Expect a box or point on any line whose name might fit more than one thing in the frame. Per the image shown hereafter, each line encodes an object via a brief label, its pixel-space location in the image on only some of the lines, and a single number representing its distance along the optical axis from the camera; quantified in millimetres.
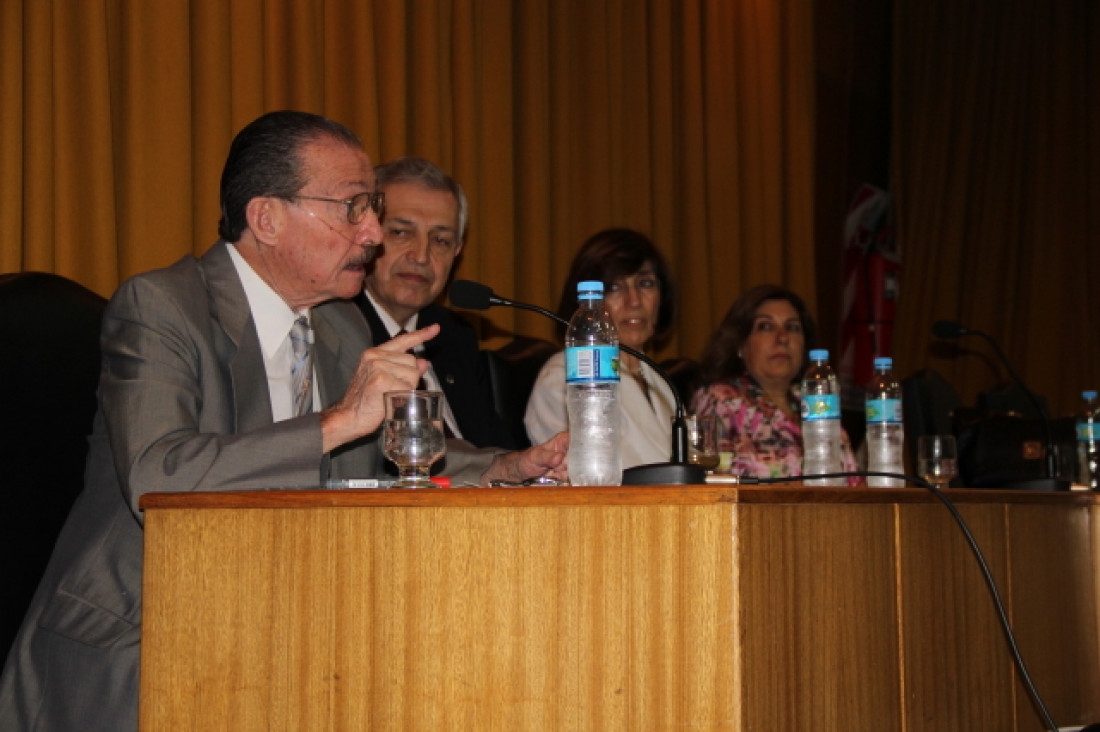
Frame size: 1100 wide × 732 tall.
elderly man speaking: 1527
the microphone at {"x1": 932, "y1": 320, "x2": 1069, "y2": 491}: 2229
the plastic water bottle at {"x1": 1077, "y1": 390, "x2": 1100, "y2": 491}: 3599
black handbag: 3373
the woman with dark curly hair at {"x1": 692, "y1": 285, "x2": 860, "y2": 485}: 3324
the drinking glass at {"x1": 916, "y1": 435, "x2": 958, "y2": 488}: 2668
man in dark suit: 2916
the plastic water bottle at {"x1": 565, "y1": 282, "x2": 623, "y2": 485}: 1550
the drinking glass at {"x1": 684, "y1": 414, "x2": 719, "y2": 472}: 2068
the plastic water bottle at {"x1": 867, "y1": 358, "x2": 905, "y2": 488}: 2676
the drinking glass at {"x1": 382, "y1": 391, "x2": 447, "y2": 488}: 1550
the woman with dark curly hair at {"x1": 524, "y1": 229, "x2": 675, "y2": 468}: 3090
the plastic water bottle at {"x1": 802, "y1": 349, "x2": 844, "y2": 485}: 2570
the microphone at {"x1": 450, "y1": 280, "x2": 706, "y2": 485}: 1276
